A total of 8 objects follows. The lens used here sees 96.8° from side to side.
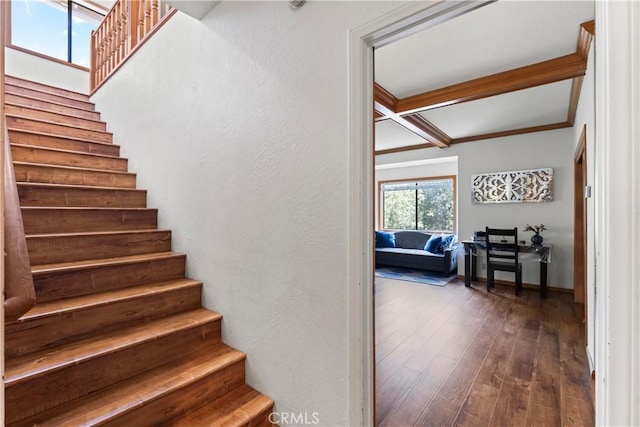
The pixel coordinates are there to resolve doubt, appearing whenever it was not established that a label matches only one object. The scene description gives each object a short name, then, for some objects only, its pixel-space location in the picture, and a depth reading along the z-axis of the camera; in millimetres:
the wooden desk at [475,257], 3967
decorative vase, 4251
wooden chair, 4102
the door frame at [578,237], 3658
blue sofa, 5410
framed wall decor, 4352
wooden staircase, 1266
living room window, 6570
